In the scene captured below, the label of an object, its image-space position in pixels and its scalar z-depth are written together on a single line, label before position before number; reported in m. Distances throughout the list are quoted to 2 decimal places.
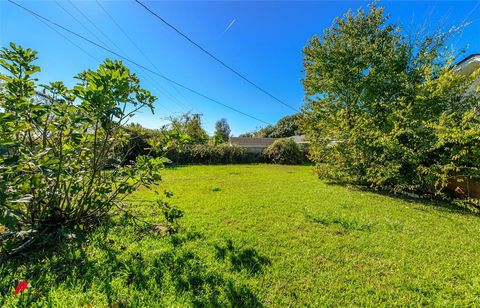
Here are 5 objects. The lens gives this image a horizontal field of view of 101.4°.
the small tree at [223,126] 57.34
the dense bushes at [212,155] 15.95
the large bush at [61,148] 1.79
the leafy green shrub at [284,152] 17.75
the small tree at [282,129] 42.84
